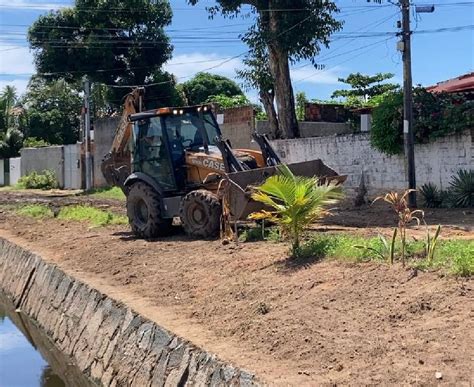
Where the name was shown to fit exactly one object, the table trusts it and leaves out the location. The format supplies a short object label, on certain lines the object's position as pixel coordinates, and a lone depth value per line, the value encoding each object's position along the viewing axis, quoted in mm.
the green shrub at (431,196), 16741
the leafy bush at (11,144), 48000
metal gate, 37312
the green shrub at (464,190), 15828
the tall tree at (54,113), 50625
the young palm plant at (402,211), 7441
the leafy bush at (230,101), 36062
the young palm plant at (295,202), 9102
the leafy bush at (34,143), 46694
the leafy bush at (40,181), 39906
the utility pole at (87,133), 34000
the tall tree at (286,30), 22297
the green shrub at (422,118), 16656
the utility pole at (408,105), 16859
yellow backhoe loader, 12352
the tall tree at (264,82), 24438
